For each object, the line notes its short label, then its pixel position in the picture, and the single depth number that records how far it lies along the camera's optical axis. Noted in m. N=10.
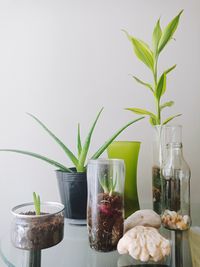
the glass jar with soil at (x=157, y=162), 0.64
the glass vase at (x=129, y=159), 0.65
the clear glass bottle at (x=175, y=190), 0.56
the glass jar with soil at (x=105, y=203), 0.46
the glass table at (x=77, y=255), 0.46
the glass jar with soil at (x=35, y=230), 0.43
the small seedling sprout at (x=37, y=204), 0.48
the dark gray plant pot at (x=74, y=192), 0.59
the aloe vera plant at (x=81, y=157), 0.61
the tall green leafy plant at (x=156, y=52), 0.64
